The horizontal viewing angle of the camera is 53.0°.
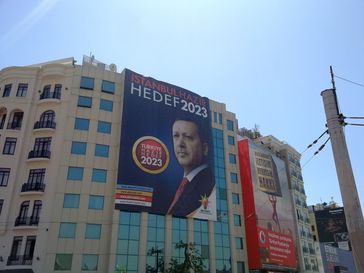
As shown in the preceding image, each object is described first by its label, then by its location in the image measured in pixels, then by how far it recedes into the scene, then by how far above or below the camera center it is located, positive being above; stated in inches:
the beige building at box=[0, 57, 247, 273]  1610.1 +520.3
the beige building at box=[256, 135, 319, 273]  2770.7 +814.4
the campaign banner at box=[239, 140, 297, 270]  2183.8 +607.8
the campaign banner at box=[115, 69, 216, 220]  1846.7 +791.9
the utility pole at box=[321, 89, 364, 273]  603.9 +205.8
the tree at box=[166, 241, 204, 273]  1638.8 +201.5
